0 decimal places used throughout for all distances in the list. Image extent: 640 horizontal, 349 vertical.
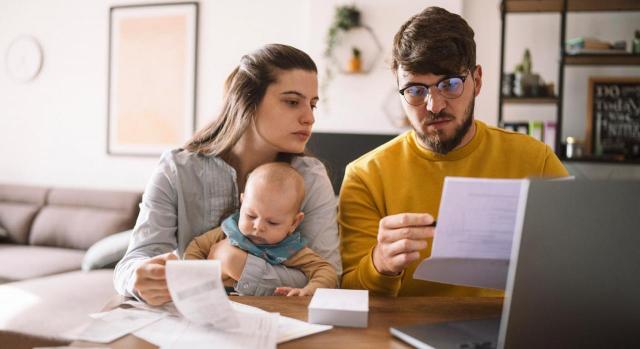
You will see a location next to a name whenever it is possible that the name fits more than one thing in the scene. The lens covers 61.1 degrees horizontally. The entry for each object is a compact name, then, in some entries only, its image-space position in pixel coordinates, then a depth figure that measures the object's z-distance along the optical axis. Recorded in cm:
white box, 96
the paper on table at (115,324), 87
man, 146
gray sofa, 229
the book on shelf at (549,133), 314
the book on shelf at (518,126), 319
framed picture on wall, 412
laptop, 72
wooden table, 88
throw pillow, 288
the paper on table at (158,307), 103
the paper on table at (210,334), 86
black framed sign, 321
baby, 136
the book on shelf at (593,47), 304
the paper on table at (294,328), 90
